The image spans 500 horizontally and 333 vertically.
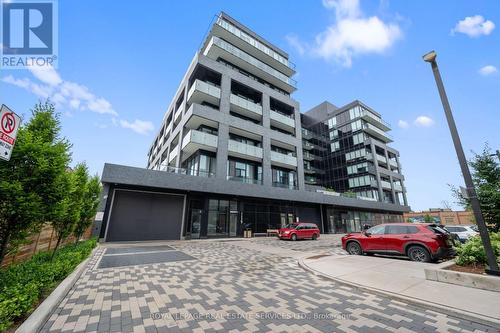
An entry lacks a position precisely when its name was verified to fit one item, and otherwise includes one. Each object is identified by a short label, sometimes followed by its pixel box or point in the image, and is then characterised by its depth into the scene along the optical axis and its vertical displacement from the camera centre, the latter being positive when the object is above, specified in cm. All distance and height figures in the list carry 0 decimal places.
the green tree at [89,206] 1120 +78
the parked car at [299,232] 2053 -94
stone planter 534 -148
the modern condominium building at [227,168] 1816 +610
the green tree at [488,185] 908 +165
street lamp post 589 +158
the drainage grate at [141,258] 895 -173
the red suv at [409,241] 909 -84
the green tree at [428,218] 4288 +84
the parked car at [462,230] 1685 -60
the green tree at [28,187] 435 +72
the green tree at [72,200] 531 +69
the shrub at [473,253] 681 -95
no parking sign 318 +139
